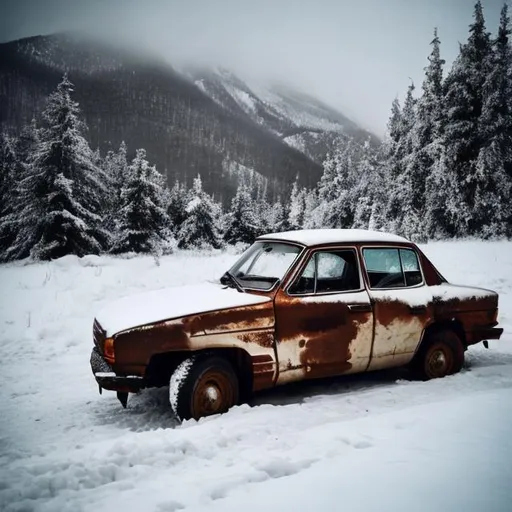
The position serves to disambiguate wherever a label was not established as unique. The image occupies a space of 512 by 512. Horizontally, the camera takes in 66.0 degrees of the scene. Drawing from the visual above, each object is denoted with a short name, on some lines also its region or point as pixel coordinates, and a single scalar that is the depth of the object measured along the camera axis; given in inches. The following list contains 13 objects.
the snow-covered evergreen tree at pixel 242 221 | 1549.0
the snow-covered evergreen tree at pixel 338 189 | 1562.5
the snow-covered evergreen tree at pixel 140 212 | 1039.6
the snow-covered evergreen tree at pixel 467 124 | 840.3
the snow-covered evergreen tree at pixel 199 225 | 1417.3
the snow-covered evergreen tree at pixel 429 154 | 911.0
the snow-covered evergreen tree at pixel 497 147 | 806.5
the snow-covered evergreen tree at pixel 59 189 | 797.9
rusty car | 152.9
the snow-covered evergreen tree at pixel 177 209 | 1573.6
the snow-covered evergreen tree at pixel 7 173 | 979.9
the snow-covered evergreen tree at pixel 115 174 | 1205.5
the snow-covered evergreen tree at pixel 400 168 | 1053.2
